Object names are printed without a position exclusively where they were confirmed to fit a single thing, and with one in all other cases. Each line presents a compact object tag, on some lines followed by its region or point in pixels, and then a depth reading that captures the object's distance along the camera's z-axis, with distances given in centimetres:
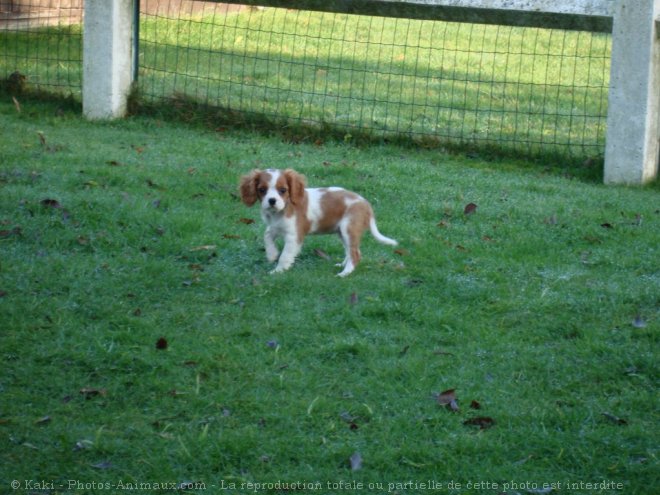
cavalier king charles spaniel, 1302
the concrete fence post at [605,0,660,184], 1766
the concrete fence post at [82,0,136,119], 2080
